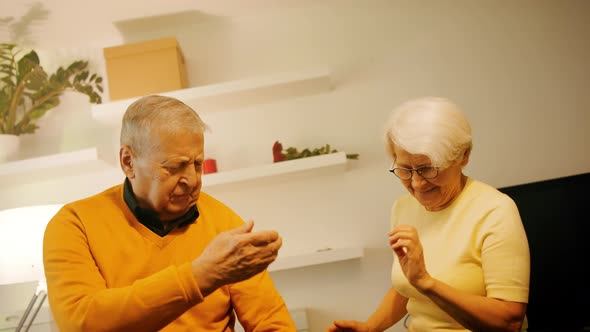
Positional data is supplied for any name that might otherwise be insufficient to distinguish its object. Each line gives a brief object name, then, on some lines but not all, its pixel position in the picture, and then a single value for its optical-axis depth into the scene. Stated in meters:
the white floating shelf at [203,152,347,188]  2.45
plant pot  2.55
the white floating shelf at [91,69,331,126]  2.46
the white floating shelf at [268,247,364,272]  2.45
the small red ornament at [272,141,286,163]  2.54
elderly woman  1.44
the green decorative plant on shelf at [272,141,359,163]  2.54
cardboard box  2.49
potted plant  2.59
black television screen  2.26
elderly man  1.21
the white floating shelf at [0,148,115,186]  2.46
